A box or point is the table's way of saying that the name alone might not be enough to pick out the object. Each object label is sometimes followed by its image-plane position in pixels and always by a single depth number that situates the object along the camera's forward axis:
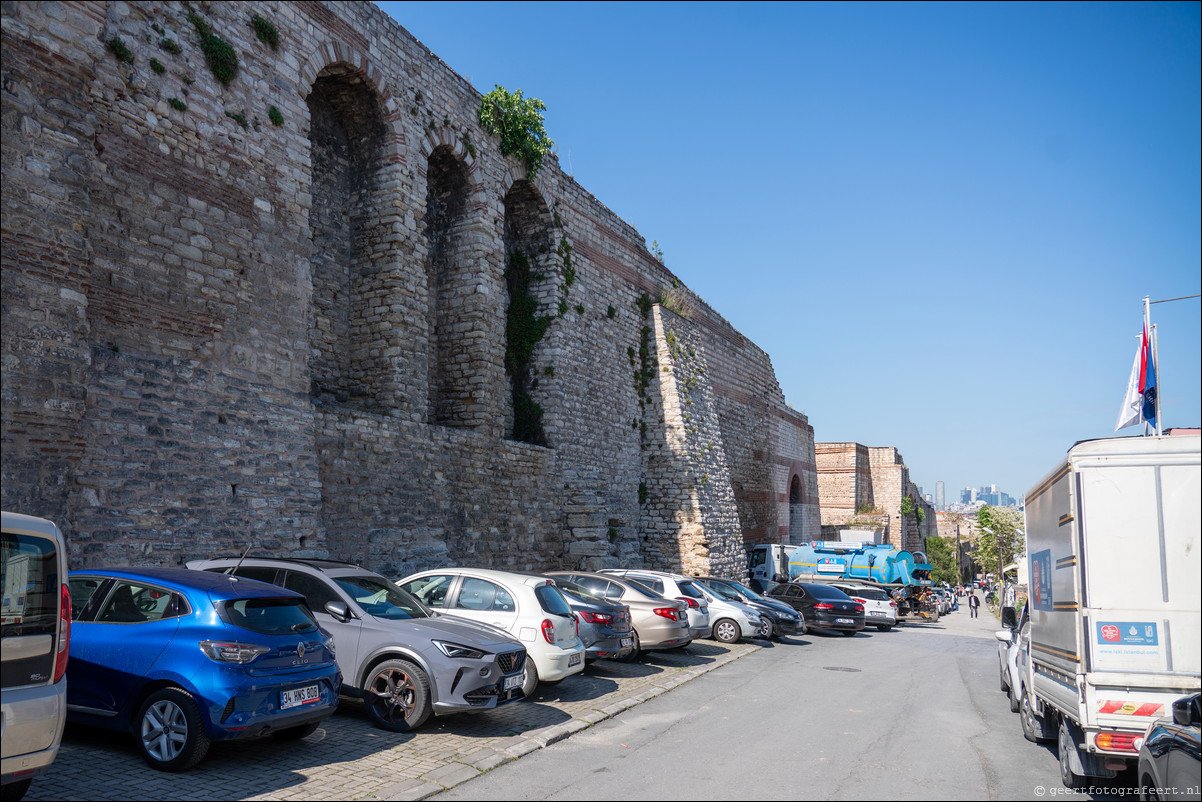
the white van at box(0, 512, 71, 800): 4.57
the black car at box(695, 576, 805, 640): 17.02
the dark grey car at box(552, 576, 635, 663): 10.72
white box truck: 5.65
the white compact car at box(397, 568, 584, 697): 9.09
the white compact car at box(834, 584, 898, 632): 22.16
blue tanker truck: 25.70
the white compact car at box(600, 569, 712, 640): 14.51
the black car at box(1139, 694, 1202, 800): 4.27
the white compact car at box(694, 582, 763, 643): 16.52
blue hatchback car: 5.77
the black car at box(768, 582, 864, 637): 19.80
